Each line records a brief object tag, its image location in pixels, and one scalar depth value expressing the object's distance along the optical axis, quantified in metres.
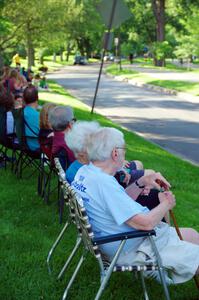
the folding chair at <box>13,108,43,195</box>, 7.39
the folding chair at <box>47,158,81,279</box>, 3.98
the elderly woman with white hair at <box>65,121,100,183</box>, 4.04
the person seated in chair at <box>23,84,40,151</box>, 7.43
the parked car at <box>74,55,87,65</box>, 78.19
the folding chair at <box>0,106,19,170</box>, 8.16
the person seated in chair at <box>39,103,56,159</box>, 6.47
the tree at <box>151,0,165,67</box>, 54.06
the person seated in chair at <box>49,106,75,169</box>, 5.94
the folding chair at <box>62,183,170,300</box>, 3.54
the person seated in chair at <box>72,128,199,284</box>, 3.56
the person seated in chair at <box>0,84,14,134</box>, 8.19
